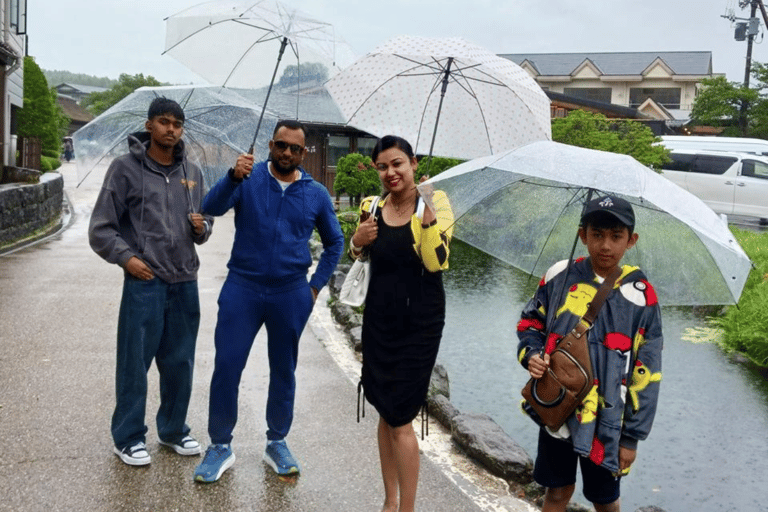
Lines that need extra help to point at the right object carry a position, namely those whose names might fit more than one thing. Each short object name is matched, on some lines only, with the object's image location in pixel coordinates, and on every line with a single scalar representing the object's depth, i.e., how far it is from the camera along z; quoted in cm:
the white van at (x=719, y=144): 2492
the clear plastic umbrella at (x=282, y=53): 457
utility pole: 3171
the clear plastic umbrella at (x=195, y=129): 456
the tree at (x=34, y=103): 2411
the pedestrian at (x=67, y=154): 4159
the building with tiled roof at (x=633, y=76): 4578
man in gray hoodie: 381
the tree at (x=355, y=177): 1922
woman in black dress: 333
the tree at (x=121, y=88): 5092
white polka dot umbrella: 432
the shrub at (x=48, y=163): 2484
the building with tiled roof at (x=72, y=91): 9094
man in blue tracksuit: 383
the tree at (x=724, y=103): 3183
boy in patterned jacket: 284
